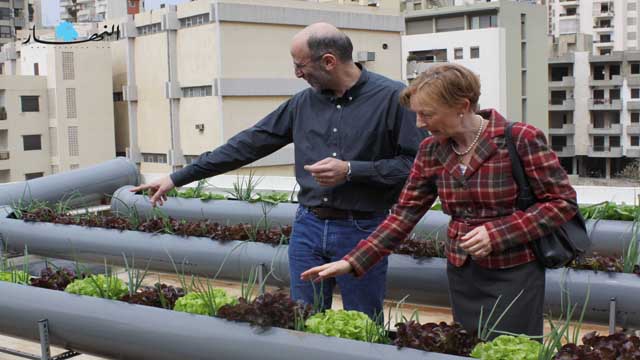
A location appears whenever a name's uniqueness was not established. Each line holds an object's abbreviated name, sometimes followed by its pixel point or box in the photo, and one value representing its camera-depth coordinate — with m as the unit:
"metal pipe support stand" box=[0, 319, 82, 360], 3.27
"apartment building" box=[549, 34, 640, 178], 50.62
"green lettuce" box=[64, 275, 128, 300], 3.33
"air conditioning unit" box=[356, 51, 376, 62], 35.81
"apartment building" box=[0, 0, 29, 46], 61.16
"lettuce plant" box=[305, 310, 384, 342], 2.56
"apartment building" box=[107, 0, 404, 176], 31.45
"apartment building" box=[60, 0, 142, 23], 42.39
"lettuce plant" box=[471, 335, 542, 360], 2.24
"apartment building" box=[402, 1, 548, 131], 46.88
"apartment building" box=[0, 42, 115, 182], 34.62
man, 2.97
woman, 2.27
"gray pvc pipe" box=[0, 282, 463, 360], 2.52
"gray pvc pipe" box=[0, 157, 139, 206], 7.18
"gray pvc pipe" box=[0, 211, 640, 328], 3.80
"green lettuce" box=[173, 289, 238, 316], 2.93
